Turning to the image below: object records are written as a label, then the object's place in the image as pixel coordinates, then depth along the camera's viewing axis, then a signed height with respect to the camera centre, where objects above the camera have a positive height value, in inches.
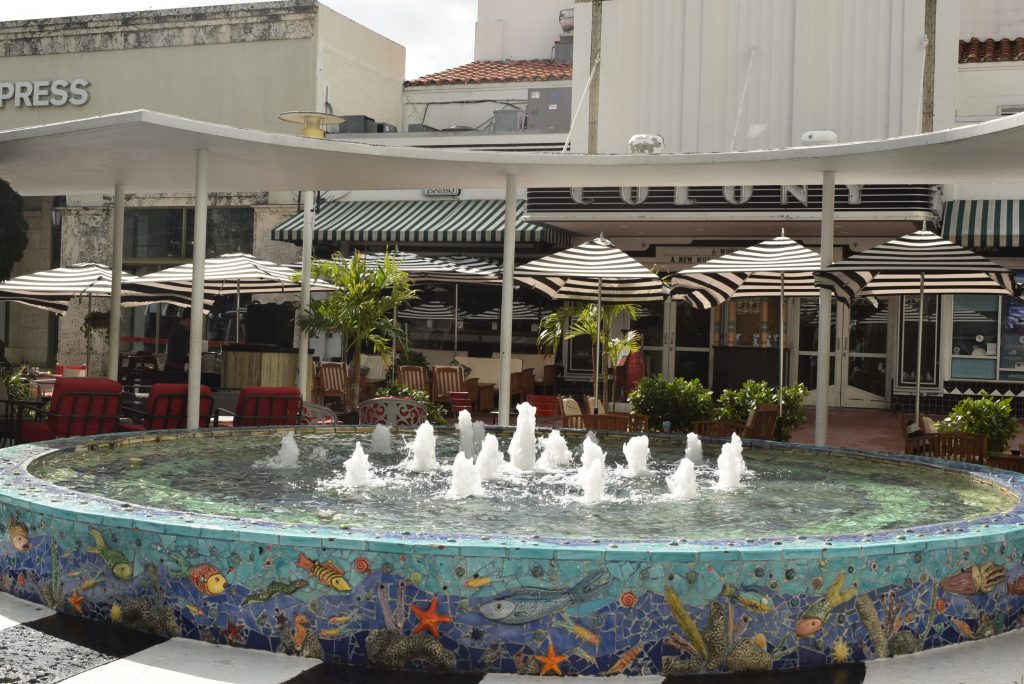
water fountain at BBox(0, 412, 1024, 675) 183.6 -42.6
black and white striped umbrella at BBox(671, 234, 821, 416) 502.9 +33.9
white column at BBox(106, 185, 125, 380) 519.2 +20.1
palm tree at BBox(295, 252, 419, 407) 530.9 +12.0
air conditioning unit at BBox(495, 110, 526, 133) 922.7 +178.8
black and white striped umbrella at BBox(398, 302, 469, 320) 851.4 +17.2
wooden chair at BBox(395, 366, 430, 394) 671.1 -25.7
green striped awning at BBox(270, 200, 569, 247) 796.6 +81.3
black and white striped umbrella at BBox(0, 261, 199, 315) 648.4 +19.8
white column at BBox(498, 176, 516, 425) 454.9 +16.2
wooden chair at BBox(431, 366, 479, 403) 681.6 -28.3
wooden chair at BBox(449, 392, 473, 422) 645.3 -37.6
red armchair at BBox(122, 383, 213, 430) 418.3 -31.2
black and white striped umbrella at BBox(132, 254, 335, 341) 621.3 +28.6
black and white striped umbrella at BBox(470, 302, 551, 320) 839.1 +18.9
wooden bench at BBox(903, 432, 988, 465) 392.3 -33.1
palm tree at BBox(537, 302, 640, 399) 634.2 +9.0
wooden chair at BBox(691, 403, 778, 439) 436.1 -31.9
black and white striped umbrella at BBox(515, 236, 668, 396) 529.7 +30.8
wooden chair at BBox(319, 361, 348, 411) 700.0 -30.4
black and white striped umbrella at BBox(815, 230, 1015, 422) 406.3 +31.5
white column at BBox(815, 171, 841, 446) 430.3 +8.2
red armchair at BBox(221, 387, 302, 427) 430.0 -30.3
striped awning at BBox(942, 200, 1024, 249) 678.5 +81.3
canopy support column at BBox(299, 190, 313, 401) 530.3 +19.9
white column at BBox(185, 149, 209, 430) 397.4 +10.7
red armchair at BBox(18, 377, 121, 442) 402.3 -32.3
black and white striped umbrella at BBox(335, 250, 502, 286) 676.7 +39.6
